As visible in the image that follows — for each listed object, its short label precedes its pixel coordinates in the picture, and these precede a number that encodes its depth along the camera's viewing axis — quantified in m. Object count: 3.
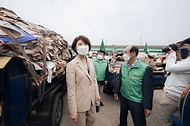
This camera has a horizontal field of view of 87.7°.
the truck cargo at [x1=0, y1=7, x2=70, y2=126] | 1.00
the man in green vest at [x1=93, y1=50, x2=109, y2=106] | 3.49
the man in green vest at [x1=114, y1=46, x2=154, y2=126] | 1.71
